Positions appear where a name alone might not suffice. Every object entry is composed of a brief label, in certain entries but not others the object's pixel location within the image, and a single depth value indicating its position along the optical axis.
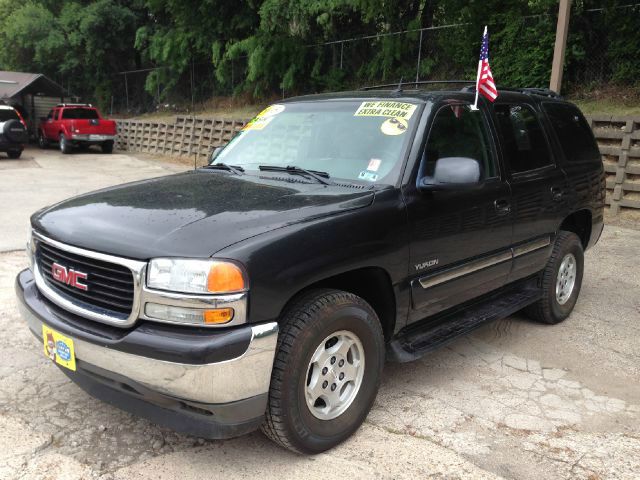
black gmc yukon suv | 2.48
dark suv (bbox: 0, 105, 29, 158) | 18.84
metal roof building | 25.67
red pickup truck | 21.95
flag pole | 3.95
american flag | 3.94
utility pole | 9.19
